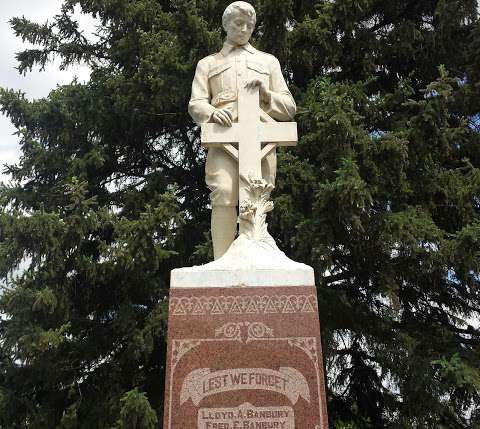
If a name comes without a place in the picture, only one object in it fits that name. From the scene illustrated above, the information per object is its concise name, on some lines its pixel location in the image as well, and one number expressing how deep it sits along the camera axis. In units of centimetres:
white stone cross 440
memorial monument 355
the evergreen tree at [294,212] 752
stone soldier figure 449
